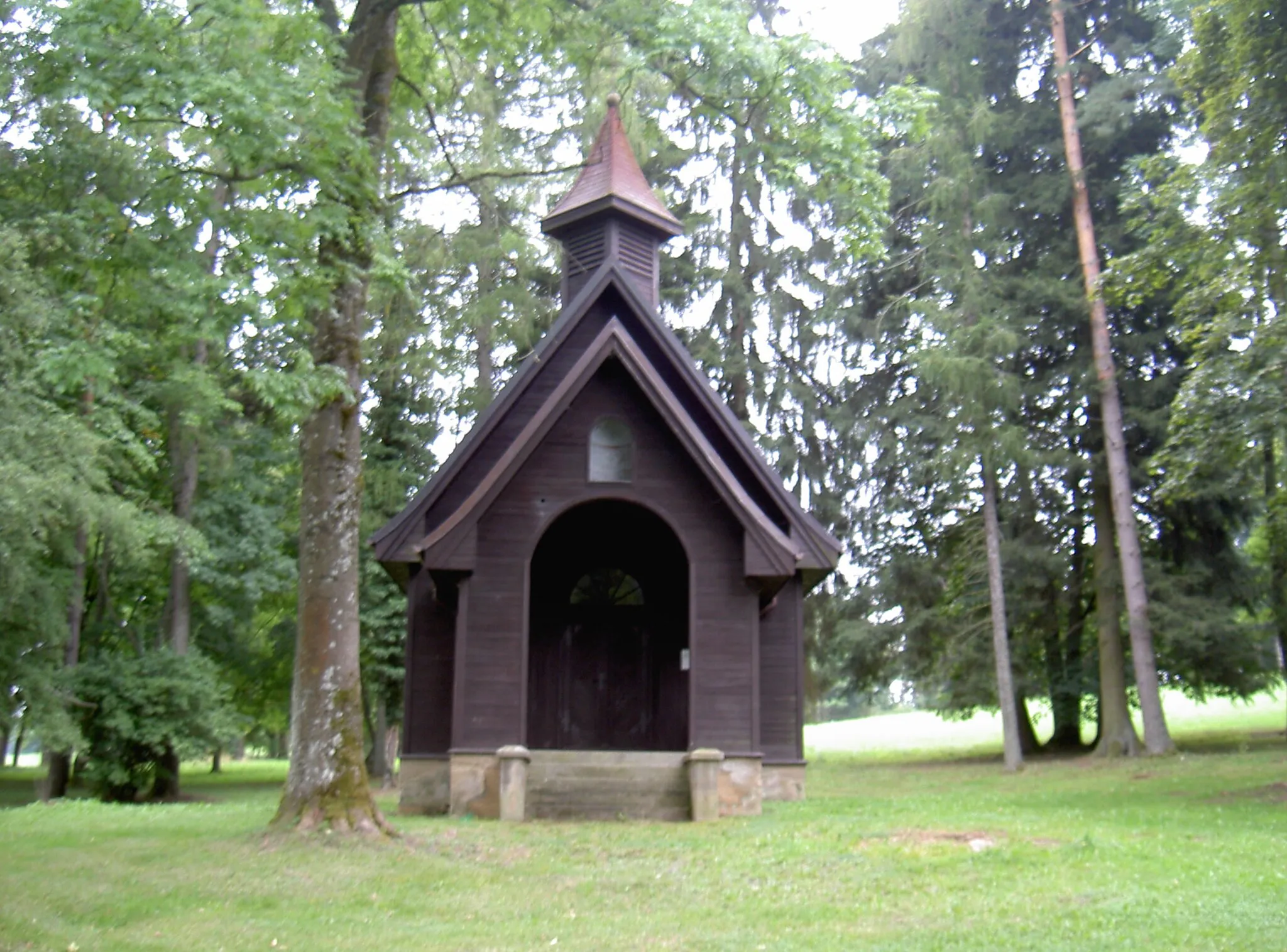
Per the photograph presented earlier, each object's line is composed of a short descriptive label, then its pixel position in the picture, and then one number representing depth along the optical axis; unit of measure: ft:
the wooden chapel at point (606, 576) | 47.93
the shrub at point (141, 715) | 73.26
